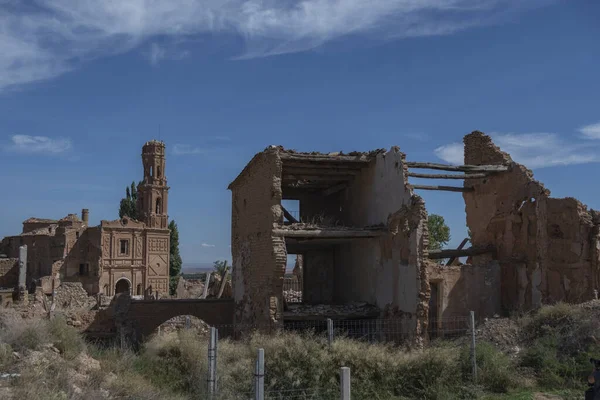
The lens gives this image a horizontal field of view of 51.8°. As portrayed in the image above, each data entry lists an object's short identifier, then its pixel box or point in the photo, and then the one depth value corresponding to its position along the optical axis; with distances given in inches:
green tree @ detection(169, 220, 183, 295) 2397.9
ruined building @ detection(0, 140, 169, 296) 1994.3
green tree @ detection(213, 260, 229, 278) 2295.8
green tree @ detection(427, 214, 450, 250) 1673.6
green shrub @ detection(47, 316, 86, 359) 511.8
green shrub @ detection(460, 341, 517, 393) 511.2
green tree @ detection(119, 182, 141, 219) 2457.3
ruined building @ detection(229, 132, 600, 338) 701.3
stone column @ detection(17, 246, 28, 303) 1560.0
